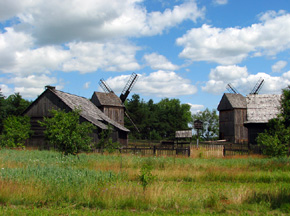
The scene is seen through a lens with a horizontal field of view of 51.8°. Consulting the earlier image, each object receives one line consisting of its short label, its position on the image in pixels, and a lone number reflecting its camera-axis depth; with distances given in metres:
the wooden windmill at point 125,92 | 51.12
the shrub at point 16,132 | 27.46
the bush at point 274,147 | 20.79
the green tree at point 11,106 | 56.75
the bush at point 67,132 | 17.03
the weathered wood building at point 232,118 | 49.78
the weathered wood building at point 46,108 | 29.81
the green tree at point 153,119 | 74.69
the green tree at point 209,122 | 102.27
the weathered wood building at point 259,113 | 33.72
